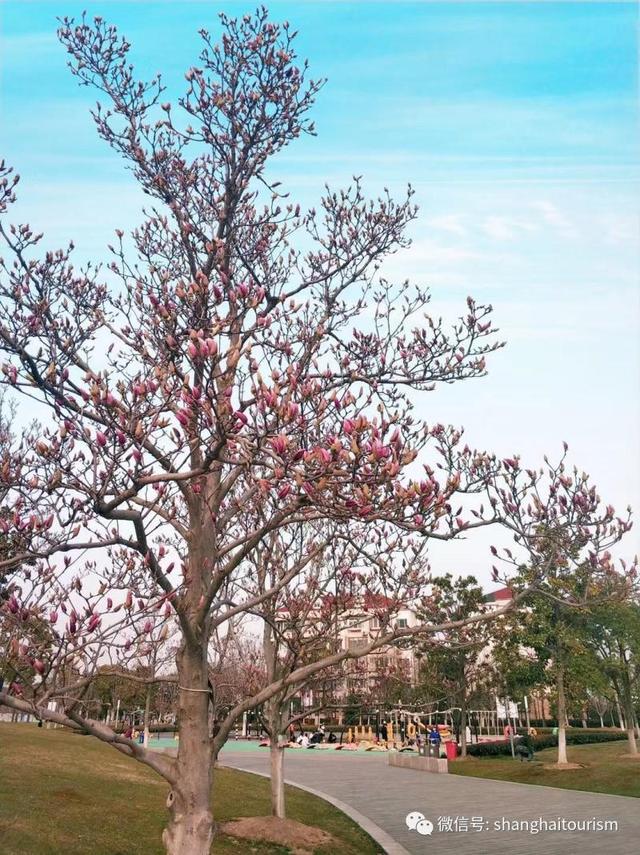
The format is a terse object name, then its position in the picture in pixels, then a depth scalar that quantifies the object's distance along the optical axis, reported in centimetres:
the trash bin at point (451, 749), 3391
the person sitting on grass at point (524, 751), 3042
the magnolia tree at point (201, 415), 504
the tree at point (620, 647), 2899
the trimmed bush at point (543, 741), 3412
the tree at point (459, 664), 3255
